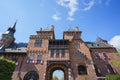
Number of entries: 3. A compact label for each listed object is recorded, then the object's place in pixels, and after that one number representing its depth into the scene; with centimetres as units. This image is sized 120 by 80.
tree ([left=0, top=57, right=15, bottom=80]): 1198
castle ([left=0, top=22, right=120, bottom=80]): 1856
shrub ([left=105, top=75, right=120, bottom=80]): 1398
